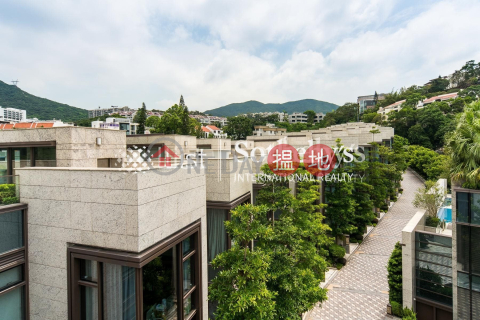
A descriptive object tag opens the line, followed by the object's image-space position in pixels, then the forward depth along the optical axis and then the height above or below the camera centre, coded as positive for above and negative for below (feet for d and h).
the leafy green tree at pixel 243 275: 16.58 -8.61
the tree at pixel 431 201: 41.91 -8.32
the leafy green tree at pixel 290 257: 21.47 -9.82
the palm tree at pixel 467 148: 25.58 +0.71
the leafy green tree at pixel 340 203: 46.80 -9.19
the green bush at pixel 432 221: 32.88 -9.11
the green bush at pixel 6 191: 14.47 -1.89
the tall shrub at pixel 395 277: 34.58 -17.31
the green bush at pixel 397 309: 33.96 -21.26
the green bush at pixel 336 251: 46.55 -18.10
